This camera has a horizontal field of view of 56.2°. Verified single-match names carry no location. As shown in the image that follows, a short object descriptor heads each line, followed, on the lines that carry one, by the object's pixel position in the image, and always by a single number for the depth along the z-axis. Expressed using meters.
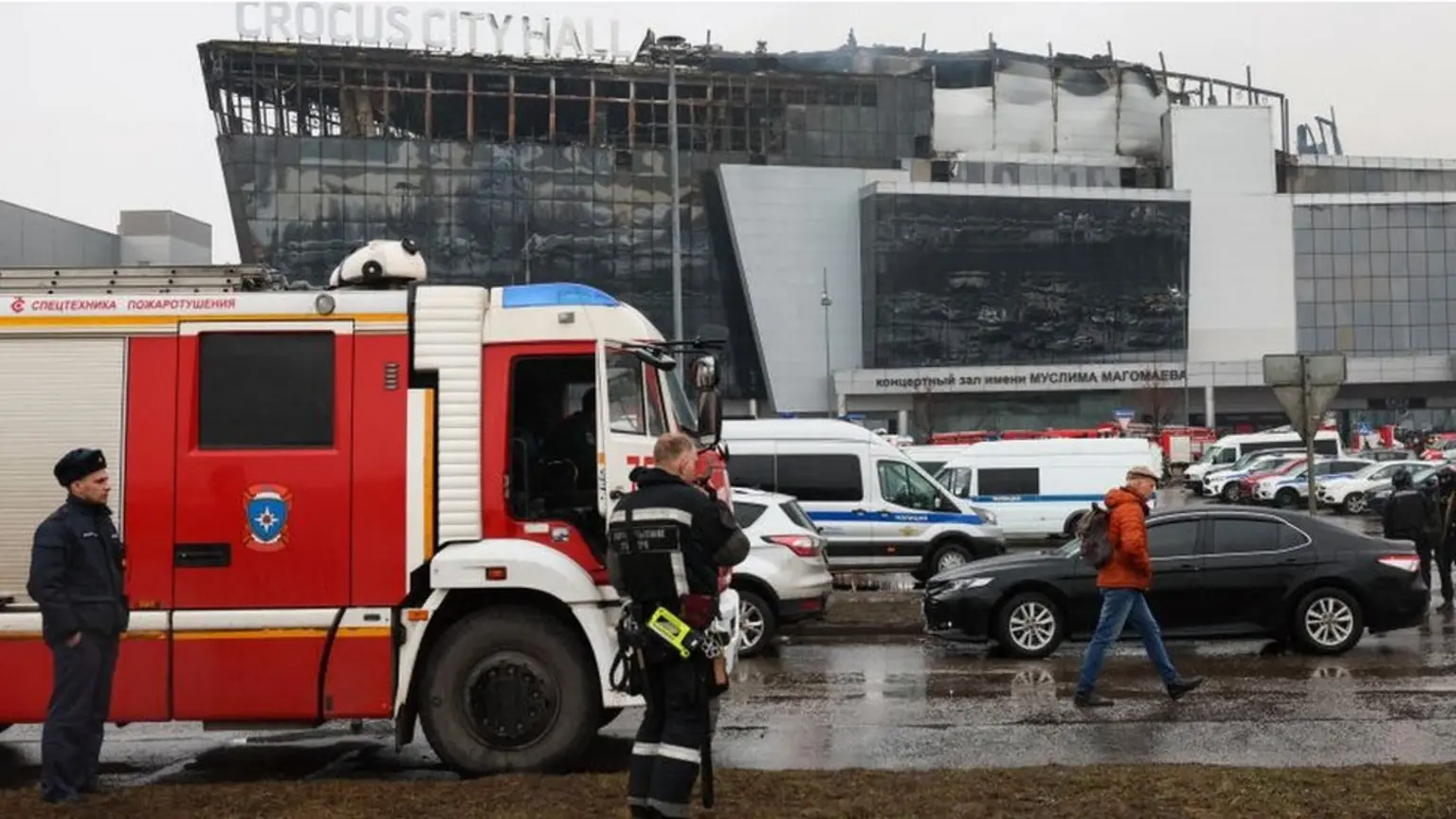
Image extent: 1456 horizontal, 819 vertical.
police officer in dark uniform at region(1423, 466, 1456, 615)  15.70
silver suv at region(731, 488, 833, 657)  13.19
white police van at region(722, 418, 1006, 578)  20.17
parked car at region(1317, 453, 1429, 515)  37.25
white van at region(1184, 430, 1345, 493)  46.56
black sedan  12.30
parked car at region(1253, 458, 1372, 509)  37.75
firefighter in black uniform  5.83
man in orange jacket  9.66
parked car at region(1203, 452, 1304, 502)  40.19
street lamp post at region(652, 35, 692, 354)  26.06
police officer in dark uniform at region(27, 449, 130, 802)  6.80
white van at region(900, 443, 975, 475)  35.16
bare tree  84.00
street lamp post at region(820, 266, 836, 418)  83.12
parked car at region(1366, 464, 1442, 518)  33.76
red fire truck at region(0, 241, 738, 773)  7.60
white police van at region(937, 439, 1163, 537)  27.91
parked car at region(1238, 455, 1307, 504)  38.72
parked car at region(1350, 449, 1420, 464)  46.19
